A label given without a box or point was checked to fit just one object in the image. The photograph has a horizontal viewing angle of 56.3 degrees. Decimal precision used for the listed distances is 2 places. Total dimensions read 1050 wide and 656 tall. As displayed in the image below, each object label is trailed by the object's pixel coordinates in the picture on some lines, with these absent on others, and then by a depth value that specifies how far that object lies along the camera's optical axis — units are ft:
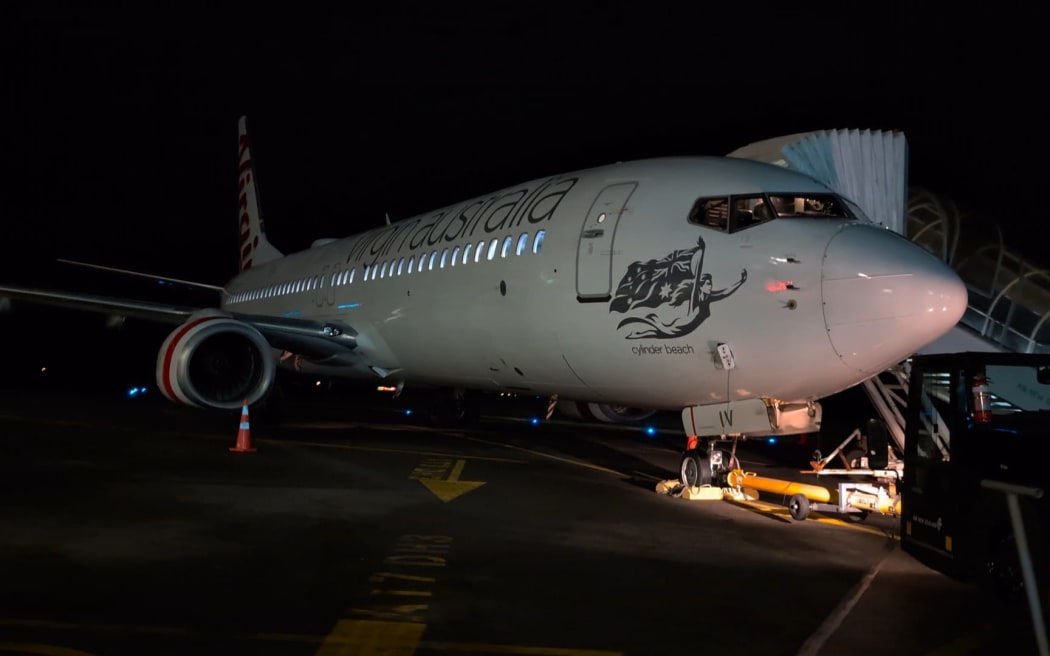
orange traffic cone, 46.52
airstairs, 34.40
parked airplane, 28.04
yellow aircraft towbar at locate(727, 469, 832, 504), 33.63
